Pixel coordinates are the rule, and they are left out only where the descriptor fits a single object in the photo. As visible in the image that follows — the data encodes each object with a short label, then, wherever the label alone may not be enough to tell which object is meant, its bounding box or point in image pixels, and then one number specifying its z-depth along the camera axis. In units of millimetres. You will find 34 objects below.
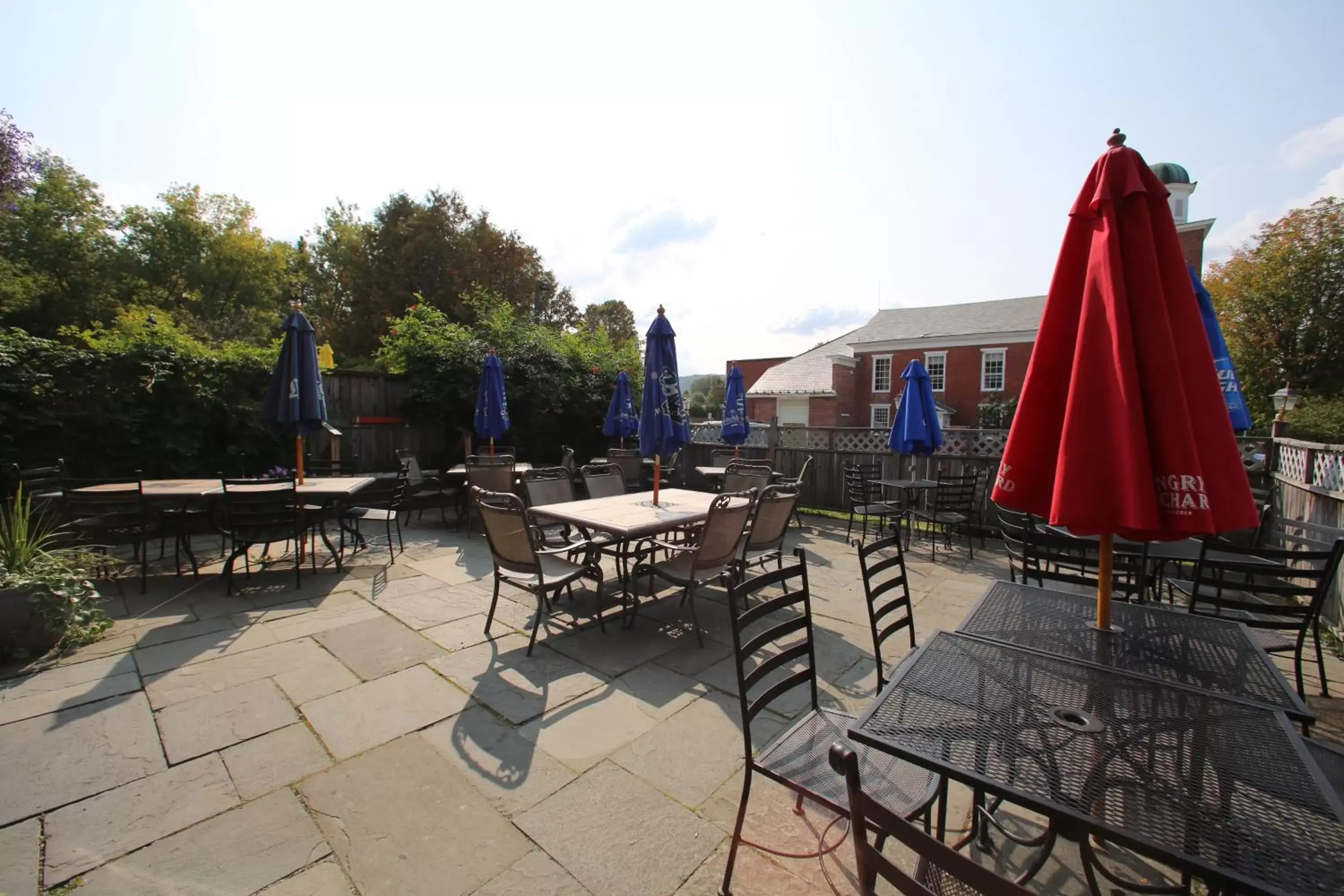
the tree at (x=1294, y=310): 14711
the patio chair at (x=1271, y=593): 2520
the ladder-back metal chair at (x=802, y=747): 1606
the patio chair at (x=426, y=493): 7234
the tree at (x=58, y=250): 15180
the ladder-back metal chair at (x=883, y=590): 2365
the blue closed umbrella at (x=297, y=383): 5316
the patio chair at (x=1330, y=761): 1601
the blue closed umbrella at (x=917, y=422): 7027
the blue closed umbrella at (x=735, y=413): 8609
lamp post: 7594
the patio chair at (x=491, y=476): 6258
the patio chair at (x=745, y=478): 5750
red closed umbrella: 1617
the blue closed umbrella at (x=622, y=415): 9008
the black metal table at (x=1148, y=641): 1660
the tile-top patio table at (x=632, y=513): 3840
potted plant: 3154
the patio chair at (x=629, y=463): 8406
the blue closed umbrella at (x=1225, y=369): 3848
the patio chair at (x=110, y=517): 4312
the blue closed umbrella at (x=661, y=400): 5086
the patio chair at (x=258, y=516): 4441
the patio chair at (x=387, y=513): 5516
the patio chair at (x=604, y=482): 5527
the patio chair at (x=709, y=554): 3643
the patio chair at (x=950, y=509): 6148
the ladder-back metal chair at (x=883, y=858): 774
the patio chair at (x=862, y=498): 6286
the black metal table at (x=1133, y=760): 1030
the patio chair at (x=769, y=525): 4270
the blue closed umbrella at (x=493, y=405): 7730
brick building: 22750
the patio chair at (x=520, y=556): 3490
